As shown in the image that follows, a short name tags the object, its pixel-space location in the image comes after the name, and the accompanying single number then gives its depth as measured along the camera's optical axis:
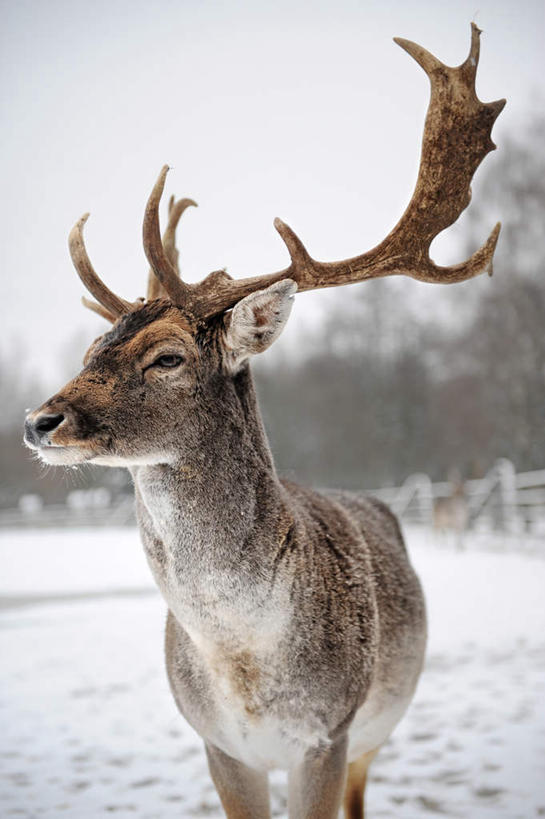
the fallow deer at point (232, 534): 2.54
